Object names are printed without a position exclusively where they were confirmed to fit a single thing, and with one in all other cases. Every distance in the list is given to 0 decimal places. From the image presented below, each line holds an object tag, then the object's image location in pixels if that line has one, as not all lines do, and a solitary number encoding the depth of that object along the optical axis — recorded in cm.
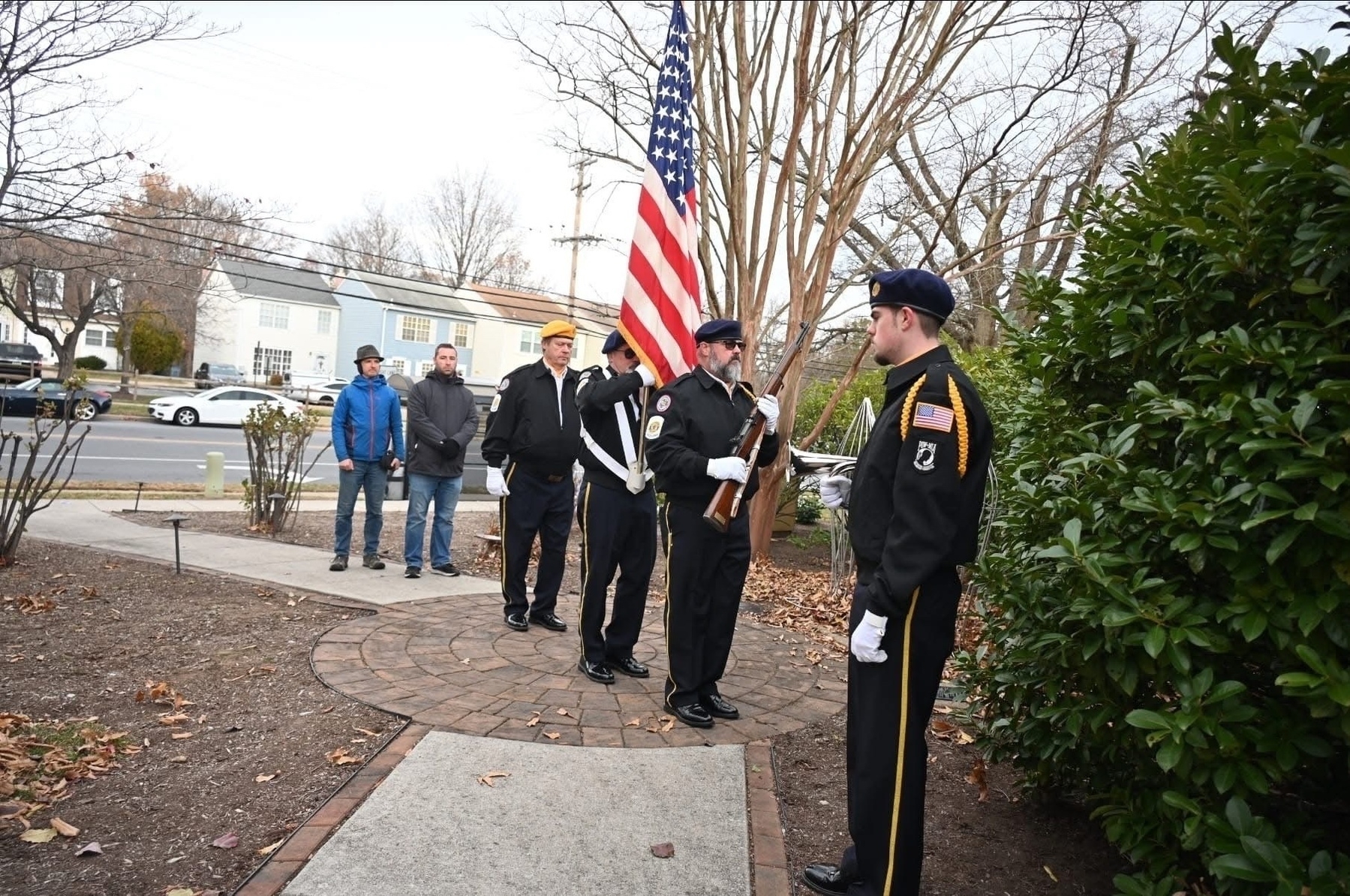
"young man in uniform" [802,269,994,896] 287
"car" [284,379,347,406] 4497
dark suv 3278
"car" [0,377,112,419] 2625
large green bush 210
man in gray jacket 811
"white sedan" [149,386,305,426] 3044
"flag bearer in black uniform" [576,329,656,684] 545
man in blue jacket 830
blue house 5528
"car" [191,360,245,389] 5087
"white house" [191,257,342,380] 5709
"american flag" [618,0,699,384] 568
